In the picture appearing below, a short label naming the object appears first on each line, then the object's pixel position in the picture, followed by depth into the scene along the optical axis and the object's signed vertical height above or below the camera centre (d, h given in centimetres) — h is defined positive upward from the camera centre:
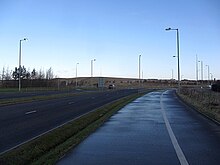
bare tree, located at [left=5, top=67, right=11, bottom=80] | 5921 +246
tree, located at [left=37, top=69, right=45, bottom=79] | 6301 +302
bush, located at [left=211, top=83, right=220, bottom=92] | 3182 -63
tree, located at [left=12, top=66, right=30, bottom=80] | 6360 +340
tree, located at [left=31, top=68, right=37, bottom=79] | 6398 +346
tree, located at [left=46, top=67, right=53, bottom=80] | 6404 +339
